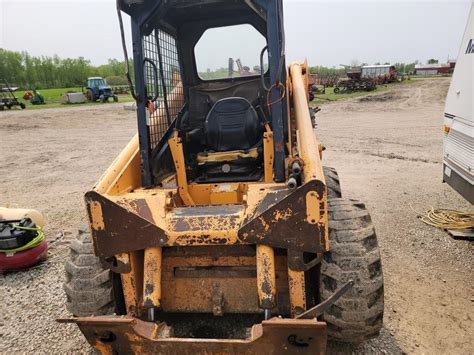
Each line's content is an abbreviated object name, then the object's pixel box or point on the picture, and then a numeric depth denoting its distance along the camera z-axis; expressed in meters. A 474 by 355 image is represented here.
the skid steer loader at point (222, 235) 2.46
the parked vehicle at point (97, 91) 34.41
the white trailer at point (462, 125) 4.39
